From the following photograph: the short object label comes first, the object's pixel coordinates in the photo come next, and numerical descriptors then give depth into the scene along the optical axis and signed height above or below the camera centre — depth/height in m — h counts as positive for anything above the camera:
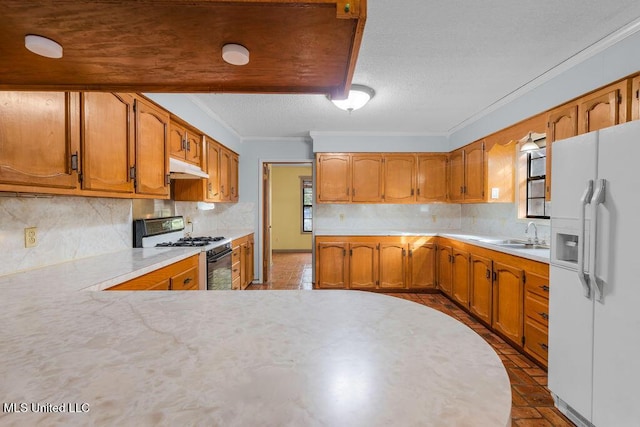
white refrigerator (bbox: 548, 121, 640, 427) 1.34 -0.36
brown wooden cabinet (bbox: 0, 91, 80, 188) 1.26 +0.33
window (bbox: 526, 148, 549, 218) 3.16 +0.28
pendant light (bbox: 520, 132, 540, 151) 3.19 +0.70
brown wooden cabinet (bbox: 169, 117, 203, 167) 2.76 +0.66
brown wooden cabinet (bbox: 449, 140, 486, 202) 3.57 +0.47
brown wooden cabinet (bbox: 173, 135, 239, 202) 3.24 +0.32
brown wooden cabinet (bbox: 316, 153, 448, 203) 4.32 +0.46
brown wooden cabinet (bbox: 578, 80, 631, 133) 1.84 +0.69
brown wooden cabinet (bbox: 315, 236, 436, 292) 4.09 -0.76
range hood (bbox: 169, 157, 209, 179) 2.59 +0.34
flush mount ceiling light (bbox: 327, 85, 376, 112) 2.65 +1.03
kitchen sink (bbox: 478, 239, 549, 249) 2.83 -0.36
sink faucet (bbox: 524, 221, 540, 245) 2.87 -0.24
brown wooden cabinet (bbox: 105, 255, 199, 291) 1.63 -0.47
